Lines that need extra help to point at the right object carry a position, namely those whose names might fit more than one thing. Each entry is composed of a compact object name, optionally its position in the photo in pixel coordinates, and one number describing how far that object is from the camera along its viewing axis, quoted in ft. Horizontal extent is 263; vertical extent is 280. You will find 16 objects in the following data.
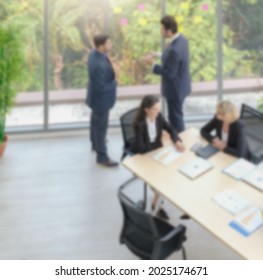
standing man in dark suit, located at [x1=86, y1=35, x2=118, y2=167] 21.76
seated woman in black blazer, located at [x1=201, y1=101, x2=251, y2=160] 18.15
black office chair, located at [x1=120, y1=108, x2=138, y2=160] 19.80
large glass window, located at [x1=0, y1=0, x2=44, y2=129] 25.08
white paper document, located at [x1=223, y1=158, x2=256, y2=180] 16.73
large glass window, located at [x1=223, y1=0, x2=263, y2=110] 26.94
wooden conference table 13.80
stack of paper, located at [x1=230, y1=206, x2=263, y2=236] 14.10
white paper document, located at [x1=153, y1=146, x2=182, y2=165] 17.85
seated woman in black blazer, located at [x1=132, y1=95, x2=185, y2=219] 18.53
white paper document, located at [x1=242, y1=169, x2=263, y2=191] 16.14
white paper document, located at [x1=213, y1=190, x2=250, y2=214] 15.03
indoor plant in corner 22.79
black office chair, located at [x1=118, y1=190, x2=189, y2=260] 14.60
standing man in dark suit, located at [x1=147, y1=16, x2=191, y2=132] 22.71
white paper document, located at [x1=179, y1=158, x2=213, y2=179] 16.89
